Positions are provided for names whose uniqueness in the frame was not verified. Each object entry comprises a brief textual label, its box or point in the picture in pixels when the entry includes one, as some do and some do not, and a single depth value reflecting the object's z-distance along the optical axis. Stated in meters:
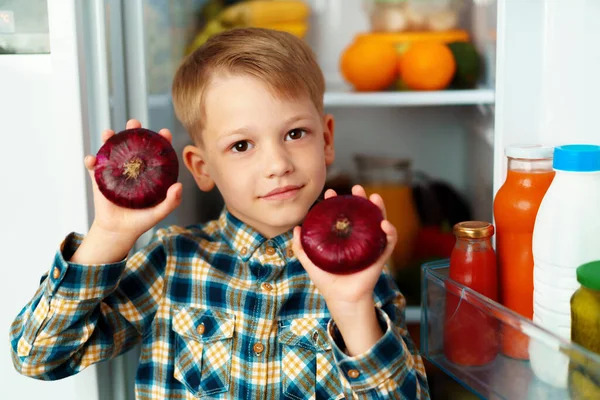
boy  1.11
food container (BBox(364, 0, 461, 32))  1.77
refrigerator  1.12
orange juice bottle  1.04
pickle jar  0.79
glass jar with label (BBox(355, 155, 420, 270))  1.81
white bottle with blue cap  0.89
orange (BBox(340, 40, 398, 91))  1.65
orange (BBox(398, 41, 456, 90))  1.61
